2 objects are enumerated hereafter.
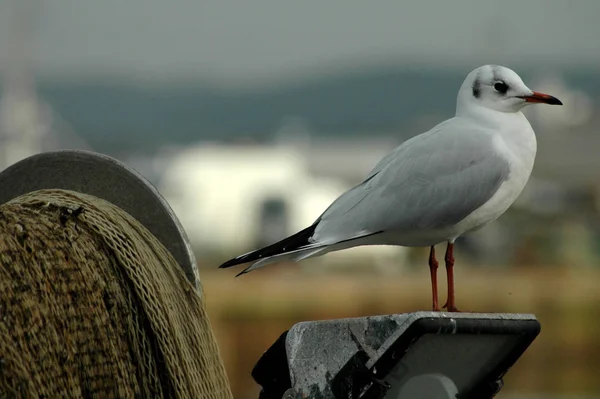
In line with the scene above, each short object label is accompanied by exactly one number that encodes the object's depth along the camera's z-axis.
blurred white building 86.94
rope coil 7.32
